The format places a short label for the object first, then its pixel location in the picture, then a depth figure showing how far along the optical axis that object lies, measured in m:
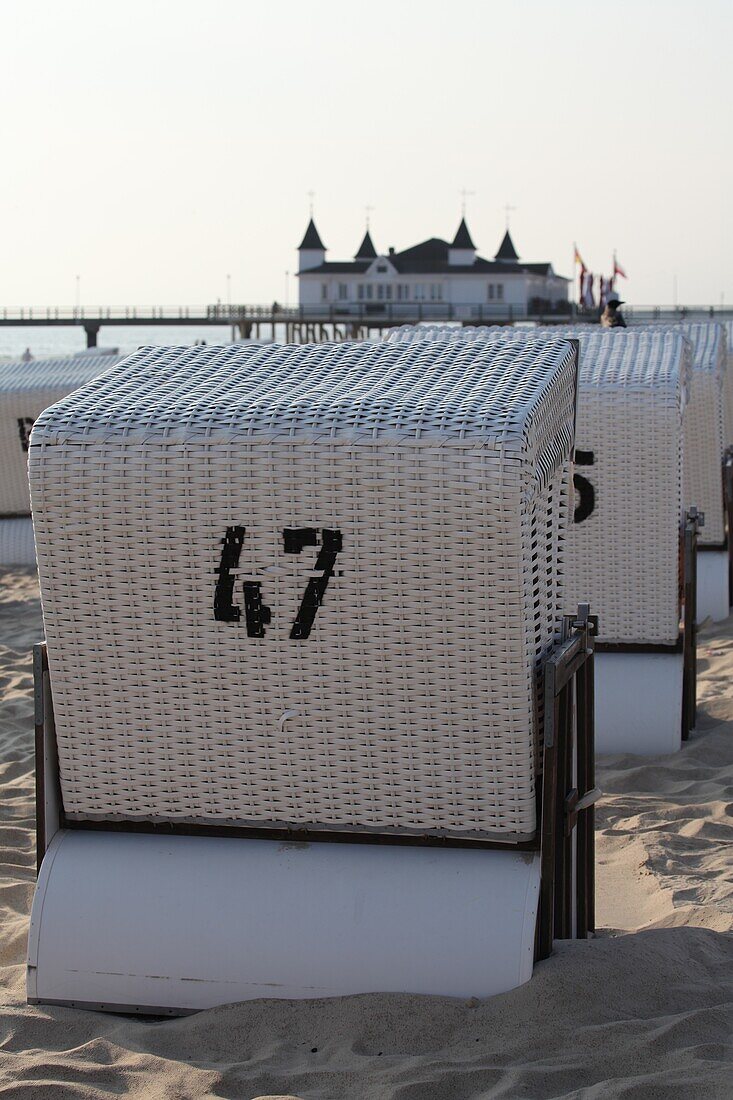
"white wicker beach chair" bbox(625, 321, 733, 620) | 7.65
